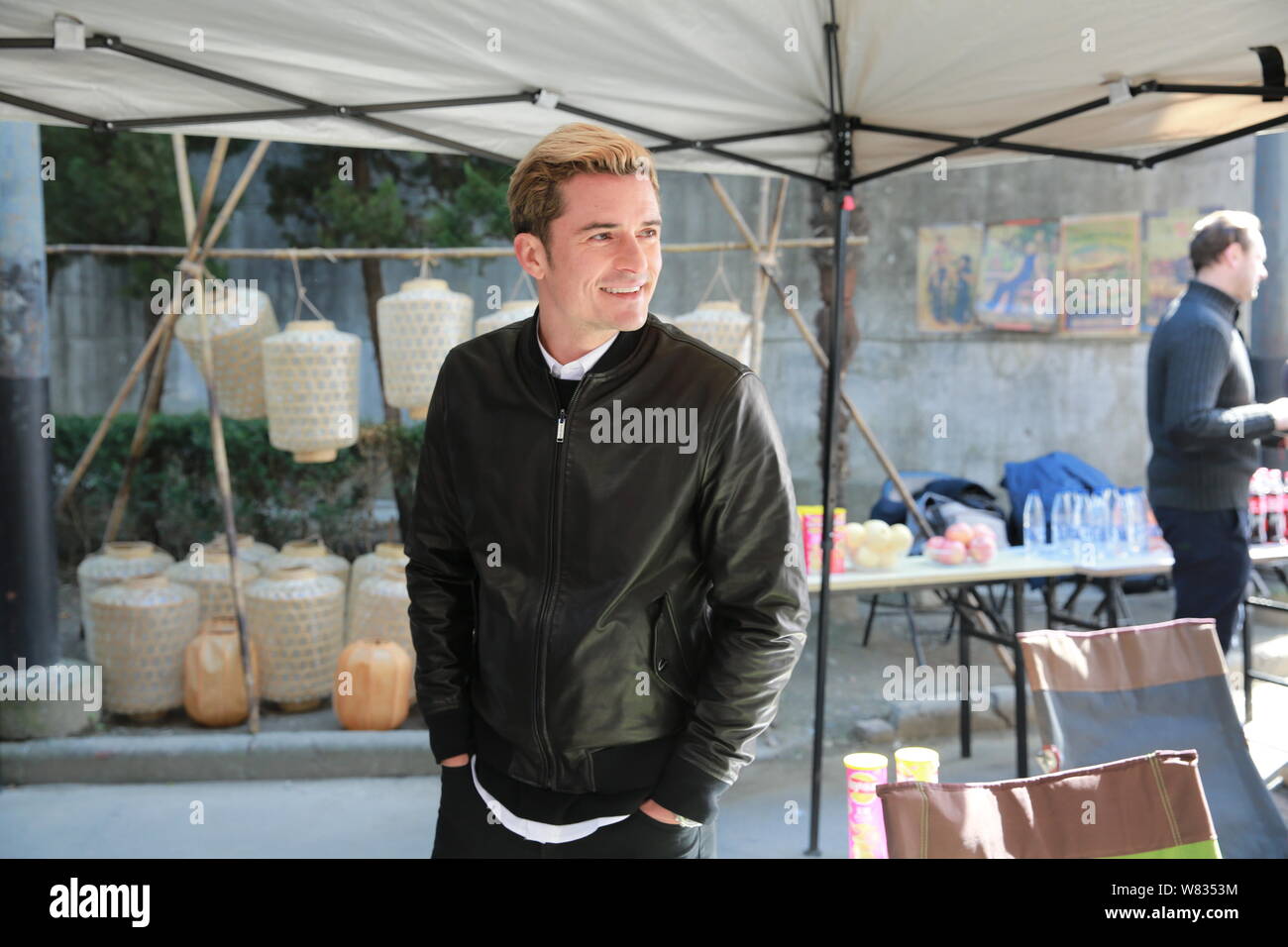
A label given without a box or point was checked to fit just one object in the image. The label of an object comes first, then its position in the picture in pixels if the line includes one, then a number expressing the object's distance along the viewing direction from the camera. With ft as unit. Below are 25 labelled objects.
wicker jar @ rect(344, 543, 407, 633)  17.10
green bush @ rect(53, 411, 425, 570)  26.63
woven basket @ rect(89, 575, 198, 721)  16.01
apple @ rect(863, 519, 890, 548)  14.83
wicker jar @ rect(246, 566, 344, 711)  16.48
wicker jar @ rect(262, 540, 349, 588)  17.61
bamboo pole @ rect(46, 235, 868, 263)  16.03
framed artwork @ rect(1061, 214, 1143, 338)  31.07
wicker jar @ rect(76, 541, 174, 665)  17.32
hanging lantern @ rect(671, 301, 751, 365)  15.30
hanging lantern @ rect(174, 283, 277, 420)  16.28
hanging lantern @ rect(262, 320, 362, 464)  15.57
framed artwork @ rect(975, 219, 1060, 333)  32.22
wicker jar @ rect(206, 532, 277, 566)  18.18
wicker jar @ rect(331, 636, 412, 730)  15.80
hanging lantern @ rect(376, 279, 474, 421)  15.78
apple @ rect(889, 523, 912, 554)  14.82
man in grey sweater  12.80
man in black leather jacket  5.75
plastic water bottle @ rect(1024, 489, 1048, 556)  16.15
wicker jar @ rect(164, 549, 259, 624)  17.47
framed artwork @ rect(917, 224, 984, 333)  33.19
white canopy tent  8.67
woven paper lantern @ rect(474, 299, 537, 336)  15.35
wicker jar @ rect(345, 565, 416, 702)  16.65
